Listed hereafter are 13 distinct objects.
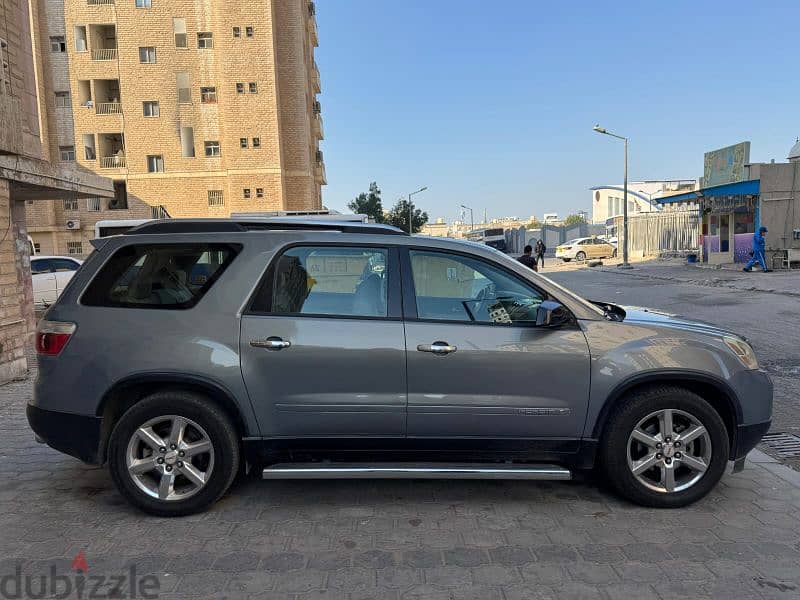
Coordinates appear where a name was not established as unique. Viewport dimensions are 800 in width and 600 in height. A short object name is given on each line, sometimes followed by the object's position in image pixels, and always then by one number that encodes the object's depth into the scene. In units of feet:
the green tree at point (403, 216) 216.74
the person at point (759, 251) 75.10
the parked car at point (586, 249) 138.21
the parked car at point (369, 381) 12.25
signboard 82.43
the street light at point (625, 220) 107.14
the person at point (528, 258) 45.65
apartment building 133.18
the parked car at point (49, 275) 52.95
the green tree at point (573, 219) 429.79
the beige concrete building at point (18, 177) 25.23
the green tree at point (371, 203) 217.97
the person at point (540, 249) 107.24
